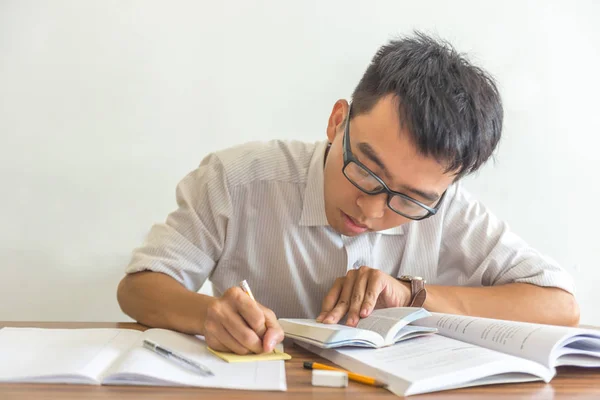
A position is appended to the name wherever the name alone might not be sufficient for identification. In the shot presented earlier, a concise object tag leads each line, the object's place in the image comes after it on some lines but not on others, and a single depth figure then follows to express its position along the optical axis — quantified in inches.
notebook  32.9
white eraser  34.4
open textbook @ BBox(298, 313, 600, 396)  34.4
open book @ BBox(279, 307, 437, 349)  40.5
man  48.1
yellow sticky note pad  38.3
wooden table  30.9
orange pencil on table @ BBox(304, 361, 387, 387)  34.8
